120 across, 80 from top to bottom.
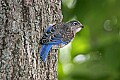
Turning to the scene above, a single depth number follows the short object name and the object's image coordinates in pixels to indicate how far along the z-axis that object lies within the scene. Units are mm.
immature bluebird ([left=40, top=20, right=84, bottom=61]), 5763
